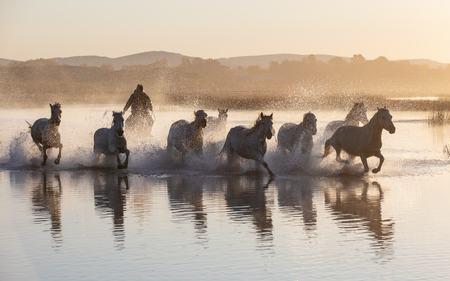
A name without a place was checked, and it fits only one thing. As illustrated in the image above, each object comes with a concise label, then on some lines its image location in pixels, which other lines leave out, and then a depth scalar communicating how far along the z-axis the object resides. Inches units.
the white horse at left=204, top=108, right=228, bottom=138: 1282.0
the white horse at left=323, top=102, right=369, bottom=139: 1168.8
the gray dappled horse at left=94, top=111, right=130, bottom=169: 1090.7
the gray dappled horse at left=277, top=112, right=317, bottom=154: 1063.6
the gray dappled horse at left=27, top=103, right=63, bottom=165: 1154.7
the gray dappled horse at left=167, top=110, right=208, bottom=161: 1098.1
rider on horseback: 1270.9
